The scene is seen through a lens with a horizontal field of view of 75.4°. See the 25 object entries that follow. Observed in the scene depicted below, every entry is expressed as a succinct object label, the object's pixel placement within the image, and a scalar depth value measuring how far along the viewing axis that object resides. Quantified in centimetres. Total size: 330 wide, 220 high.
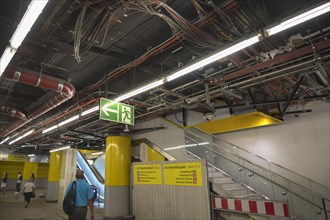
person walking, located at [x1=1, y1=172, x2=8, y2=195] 1667
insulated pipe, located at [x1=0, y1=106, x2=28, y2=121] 727
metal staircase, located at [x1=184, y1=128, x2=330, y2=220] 566
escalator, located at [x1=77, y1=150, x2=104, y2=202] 1221
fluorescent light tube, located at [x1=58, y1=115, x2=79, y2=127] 675
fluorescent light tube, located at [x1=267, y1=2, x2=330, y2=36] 262
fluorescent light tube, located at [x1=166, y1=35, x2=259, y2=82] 327
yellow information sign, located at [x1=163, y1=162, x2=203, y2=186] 560
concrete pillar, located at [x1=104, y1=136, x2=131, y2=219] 789
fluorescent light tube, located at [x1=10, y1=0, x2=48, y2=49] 240
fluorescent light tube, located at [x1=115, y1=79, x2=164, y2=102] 470
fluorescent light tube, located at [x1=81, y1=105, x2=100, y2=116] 604
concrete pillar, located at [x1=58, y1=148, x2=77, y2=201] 1157
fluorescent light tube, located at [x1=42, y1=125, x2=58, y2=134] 826
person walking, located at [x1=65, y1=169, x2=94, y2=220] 424
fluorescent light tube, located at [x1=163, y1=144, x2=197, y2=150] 850
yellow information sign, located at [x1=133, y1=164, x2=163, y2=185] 662
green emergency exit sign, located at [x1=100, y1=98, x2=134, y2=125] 514
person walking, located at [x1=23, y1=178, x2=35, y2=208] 1020
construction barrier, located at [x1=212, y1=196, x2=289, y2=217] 433
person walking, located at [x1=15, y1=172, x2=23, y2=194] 1667
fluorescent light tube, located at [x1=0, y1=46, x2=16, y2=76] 321
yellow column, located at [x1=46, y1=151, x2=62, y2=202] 1227
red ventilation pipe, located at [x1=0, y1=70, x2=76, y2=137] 455
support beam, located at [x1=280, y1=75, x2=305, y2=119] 510
